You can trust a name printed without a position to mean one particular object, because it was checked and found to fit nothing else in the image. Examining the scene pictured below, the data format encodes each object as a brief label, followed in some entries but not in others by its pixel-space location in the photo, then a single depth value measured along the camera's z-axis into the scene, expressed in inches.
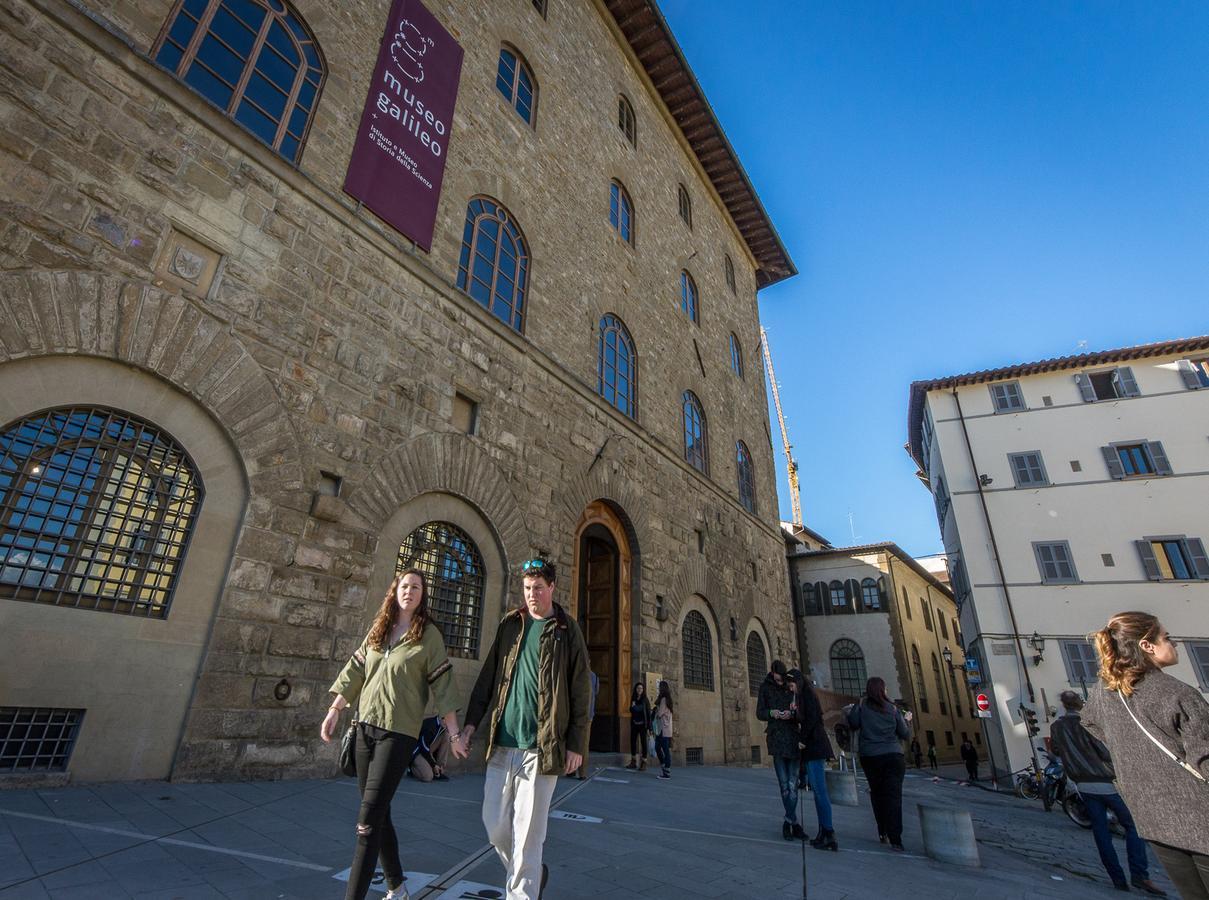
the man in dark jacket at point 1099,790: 181.6
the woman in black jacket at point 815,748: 186.5
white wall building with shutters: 635.5
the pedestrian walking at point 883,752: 203.3
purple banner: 299.7
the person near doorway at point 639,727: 380.5
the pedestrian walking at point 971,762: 717.9
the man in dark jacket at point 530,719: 103.3
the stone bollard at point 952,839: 181.3
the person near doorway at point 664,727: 355.6
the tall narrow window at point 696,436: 577.3
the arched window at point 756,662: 584.7
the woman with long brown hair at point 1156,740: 86.9
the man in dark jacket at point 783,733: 197.8
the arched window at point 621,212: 543.5
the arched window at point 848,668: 1006.4
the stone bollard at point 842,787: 281.1
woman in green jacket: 100.7
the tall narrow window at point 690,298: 641.0
